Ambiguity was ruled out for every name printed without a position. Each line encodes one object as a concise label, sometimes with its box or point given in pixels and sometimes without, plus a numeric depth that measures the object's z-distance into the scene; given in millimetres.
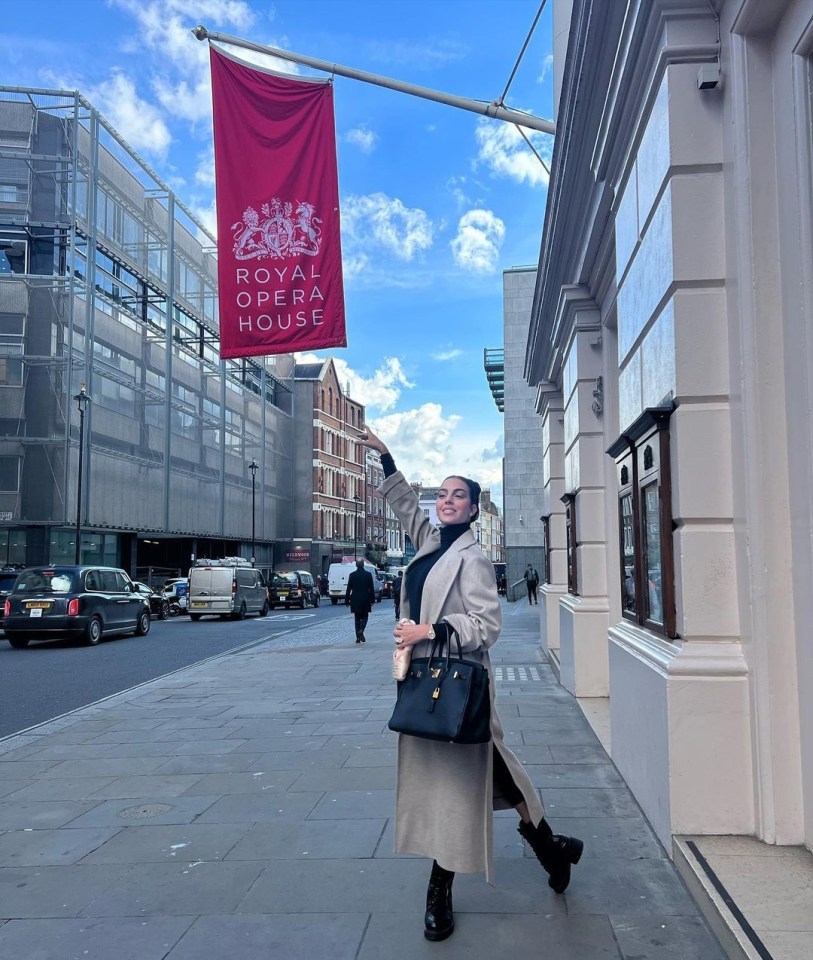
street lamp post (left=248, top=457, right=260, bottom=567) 47503
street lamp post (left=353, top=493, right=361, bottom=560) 69438
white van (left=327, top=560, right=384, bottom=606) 42031
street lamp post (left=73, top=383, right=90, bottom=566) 29448
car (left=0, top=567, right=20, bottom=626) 20788
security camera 4250
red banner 8438
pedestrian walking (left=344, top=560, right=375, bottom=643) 17312
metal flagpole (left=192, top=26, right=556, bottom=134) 8930
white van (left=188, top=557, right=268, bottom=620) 27688
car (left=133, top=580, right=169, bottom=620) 28767
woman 3369
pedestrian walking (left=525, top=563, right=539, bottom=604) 32344
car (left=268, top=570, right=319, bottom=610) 36844
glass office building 33250
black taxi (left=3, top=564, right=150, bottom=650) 17938
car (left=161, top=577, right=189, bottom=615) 31625
